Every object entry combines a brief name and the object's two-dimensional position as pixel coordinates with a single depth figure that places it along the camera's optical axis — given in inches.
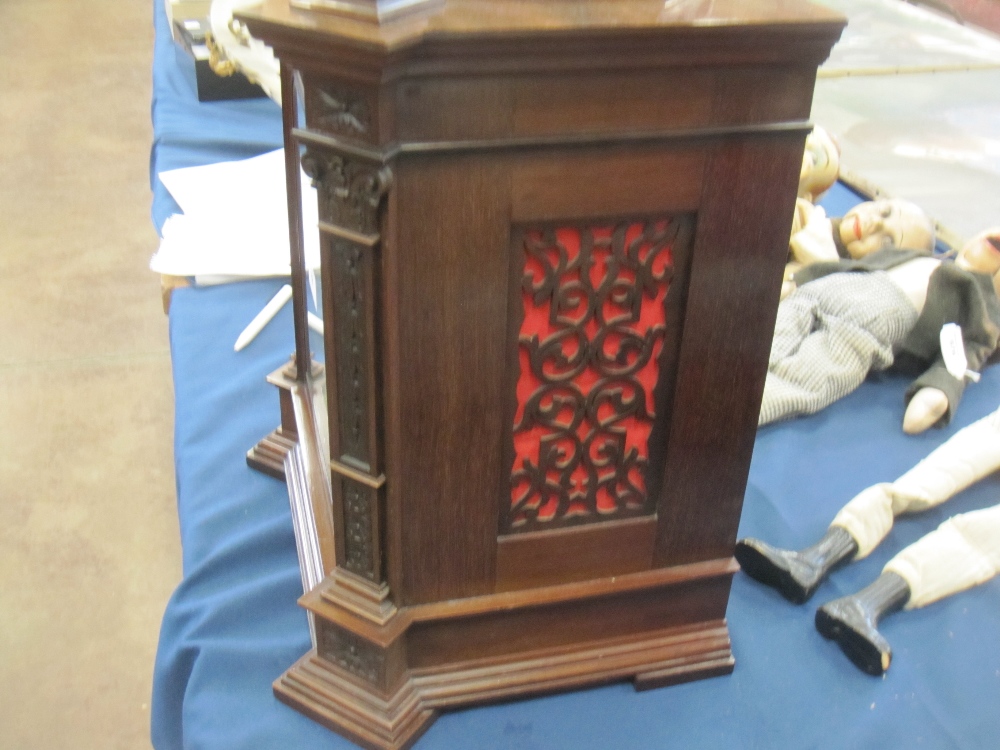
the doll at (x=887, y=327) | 45.7
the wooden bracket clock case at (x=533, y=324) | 21.5
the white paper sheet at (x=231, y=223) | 53.4
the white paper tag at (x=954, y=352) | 46.4
